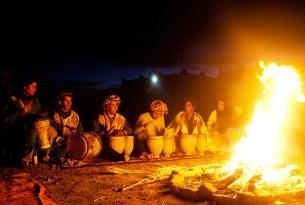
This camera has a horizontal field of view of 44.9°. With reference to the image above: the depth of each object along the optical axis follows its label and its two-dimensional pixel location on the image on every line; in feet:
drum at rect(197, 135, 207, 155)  29.58
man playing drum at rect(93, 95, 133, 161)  28.07
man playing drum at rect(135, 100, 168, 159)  29.55
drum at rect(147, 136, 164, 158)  27.91
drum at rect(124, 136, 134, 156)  27.23
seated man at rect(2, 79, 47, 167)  24.39
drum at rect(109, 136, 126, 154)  26.78
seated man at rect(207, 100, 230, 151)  31.73
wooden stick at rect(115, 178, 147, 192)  18.66
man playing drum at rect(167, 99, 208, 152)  31.27
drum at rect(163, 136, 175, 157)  28.55
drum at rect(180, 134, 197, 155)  29.04
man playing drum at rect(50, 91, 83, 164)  27.40
